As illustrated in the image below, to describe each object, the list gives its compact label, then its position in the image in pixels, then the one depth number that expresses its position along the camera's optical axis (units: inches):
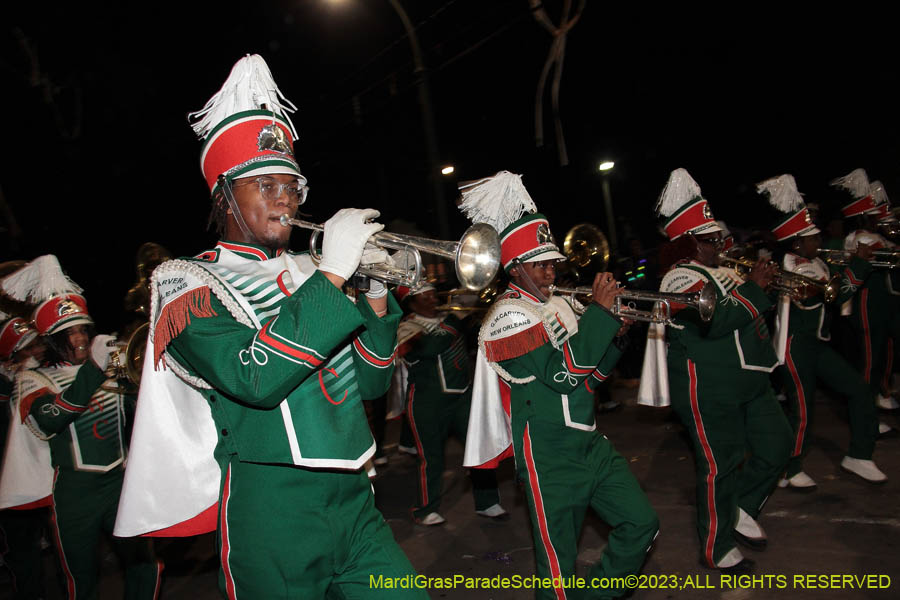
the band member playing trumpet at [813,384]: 218.7
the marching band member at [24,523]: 190.9
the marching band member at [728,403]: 168.9
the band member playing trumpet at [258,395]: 80.2
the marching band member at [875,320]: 268.8
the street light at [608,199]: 578.5
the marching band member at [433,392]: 237.9
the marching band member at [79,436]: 160.7
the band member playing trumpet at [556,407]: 133.6
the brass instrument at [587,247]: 217.8
